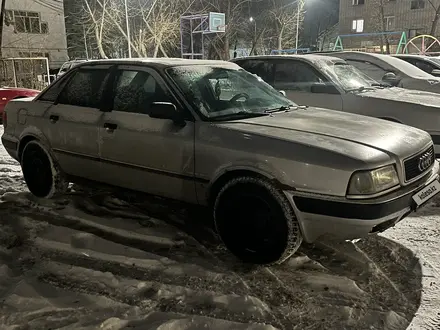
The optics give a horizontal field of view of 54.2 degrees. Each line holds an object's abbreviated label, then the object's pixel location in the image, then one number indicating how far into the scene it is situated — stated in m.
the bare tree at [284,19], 37.75
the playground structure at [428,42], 31.45
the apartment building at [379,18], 36.66
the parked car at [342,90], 5.79
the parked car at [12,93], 11.22
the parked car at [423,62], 10.22
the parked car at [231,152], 2.92
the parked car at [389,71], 7.94
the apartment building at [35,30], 29.69
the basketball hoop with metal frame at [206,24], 28.36
